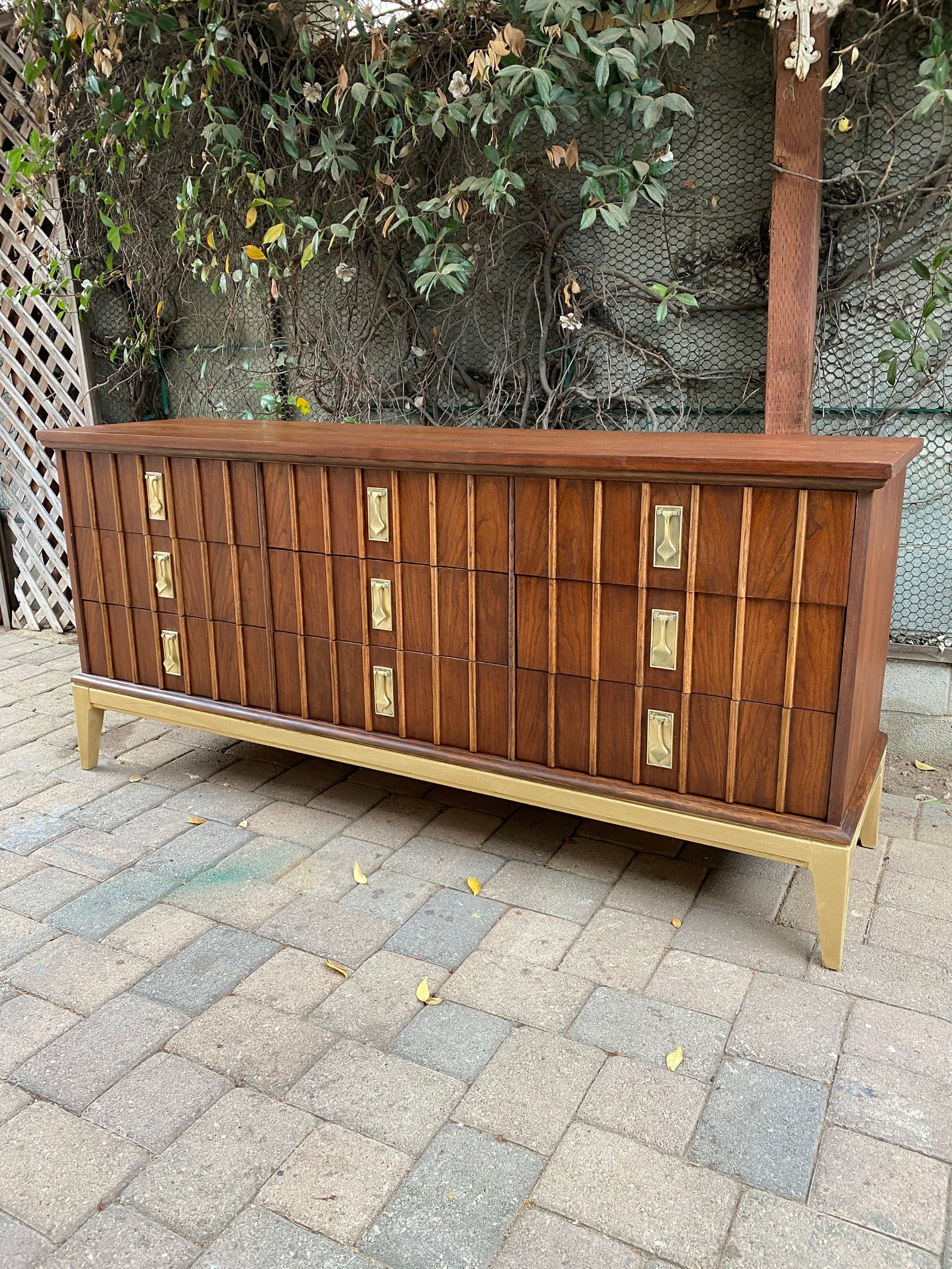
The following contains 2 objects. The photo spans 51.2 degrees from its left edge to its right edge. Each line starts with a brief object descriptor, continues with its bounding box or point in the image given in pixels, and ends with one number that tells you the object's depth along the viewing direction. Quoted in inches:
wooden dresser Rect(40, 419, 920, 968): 80.9
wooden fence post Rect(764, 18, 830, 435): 105.7
